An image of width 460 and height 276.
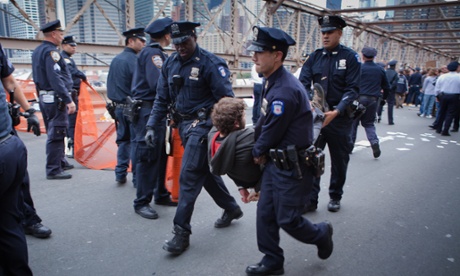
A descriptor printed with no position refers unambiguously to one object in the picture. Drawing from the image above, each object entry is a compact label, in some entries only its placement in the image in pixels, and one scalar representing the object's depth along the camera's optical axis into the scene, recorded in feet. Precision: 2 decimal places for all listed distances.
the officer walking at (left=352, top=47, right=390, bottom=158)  22.00
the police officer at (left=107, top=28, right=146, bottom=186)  14.29
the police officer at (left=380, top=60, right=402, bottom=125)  35.54
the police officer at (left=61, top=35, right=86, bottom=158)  19.76
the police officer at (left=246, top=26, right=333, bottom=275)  7.64
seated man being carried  8.21
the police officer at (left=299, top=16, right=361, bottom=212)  11.90
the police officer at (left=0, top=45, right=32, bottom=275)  6.39
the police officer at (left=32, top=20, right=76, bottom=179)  15.42
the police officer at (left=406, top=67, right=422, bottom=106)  54.58
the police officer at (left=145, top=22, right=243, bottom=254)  9.78
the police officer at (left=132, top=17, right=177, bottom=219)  12.12
